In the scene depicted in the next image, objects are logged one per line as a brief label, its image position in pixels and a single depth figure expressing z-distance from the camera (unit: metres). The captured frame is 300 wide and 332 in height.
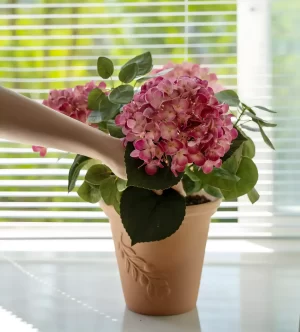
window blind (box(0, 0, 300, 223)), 1.75
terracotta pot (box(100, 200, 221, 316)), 1.30
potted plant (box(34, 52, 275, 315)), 1.17
